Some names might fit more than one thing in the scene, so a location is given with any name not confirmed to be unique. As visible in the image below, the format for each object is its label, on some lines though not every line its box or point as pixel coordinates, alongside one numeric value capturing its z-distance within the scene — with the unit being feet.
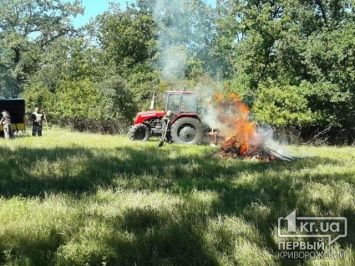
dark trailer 62.75
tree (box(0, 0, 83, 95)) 136.46
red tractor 47.75
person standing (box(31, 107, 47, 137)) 58.44
